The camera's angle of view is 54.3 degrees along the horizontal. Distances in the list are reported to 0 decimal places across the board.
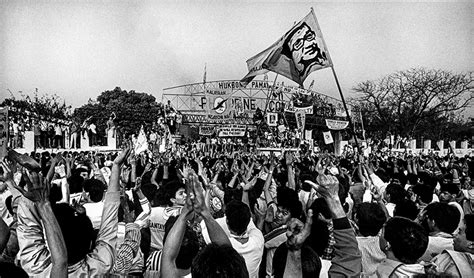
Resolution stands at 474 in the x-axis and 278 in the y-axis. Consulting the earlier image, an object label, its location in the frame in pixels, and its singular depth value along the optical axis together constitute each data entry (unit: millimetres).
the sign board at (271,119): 24672
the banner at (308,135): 28481
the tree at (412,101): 34156
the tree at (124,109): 50531
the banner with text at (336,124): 26438
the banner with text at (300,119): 19616
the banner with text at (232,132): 25422
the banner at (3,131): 9727
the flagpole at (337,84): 10286
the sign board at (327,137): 14285
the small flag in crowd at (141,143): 7184
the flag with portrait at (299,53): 10820
